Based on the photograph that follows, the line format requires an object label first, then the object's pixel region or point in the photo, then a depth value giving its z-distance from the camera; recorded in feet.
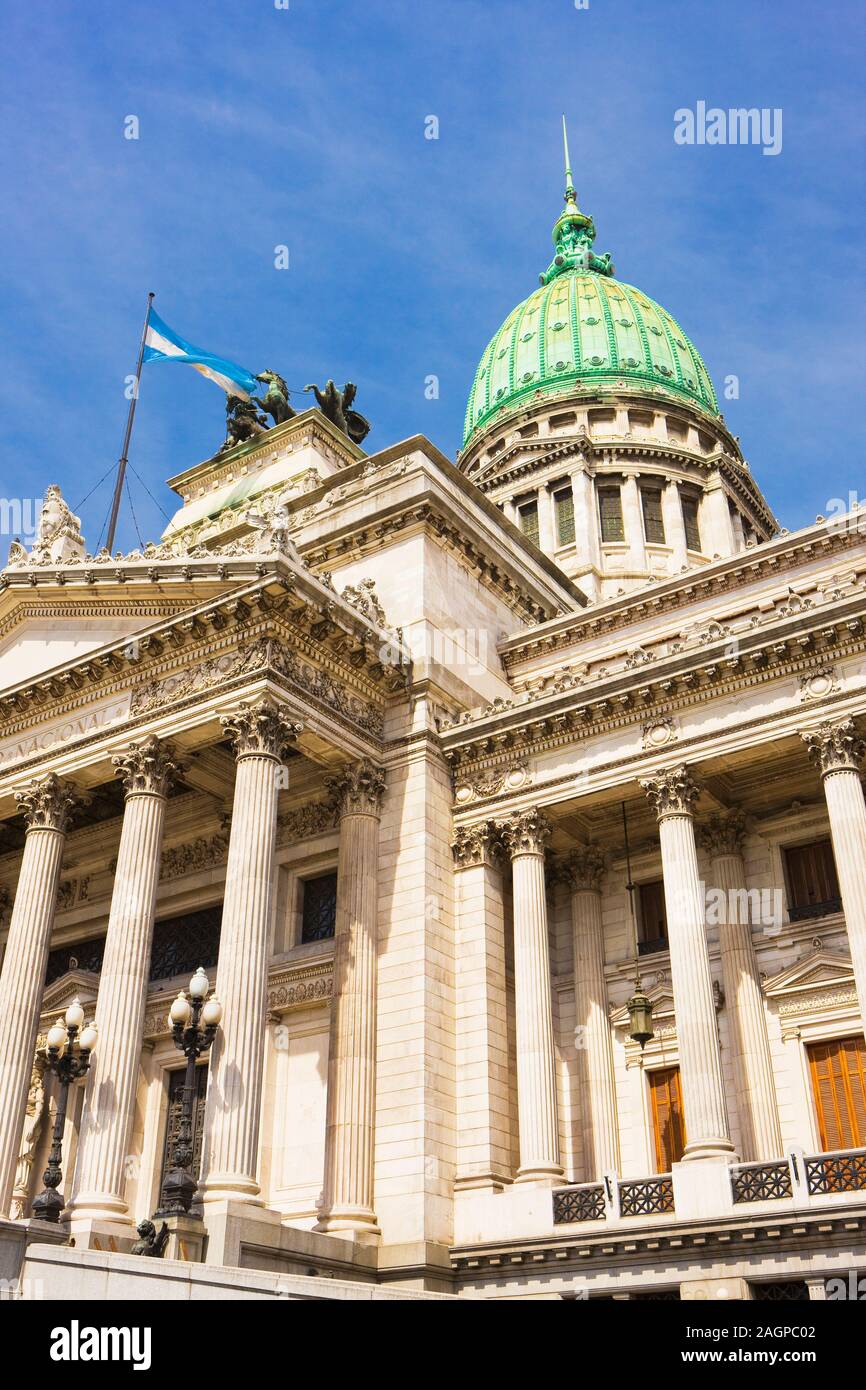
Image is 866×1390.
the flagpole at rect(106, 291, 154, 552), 132.36
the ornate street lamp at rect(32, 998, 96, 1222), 68.13
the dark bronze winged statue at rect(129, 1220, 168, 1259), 61.00
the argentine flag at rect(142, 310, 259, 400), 132.46
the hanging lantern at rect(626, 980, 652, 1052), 78.43
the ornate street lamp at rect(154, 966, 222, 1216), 63.77
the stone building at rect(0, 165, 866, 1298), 72.54
